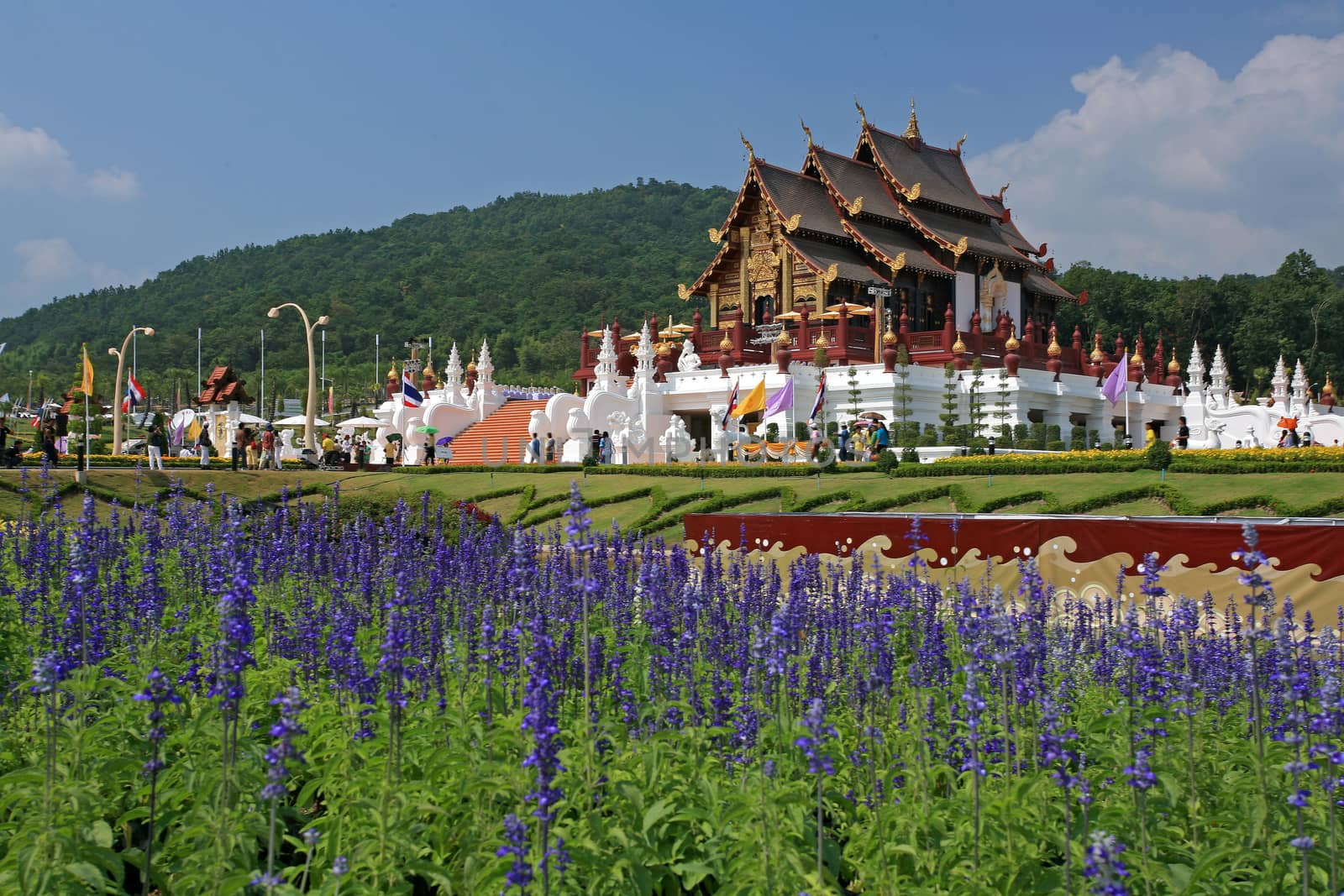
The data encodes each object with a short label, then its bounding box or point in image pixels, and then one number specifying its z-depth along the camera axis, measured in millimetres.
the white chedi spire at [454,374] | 47156
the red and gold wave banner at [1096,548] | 14062
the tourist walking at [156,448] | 29766
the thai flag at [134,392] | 39844
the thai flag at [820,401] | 34719
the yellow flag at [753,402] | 34562
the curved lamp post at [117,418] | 37969
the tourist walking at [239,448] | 30875
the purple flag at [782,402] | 34094
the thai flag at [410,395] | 43094
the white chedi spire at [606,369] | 41312
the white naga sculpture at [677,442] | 35906
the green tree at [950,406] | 33844
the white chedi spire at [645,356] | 41344
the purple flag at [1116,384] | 34219
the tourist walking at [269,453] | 33062
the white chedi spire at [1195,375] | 51656
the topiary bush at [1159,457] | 24672
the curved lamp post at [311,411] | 37209
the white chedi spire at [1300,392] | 53938
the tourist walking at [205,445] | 32925
